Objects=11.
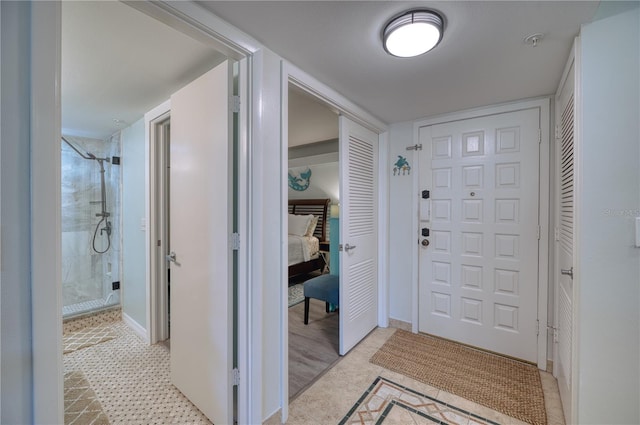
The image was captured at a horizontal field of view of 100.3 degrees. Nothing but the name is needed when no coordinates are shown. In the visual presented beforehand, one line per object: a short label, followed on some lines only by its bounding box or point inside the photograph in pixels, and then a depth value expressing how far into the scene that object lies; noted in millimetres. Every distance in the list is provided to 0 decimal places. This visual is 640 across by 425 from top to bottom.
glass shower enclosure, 3111
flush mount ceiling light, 1189
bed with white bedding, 4468
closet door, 1501
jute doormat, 1728
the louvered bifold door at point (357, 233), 2270
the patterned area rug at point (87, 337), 2420
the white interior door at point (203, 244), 1448
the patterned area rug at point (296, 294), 3660
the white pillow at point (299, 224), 5066
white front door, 2182
